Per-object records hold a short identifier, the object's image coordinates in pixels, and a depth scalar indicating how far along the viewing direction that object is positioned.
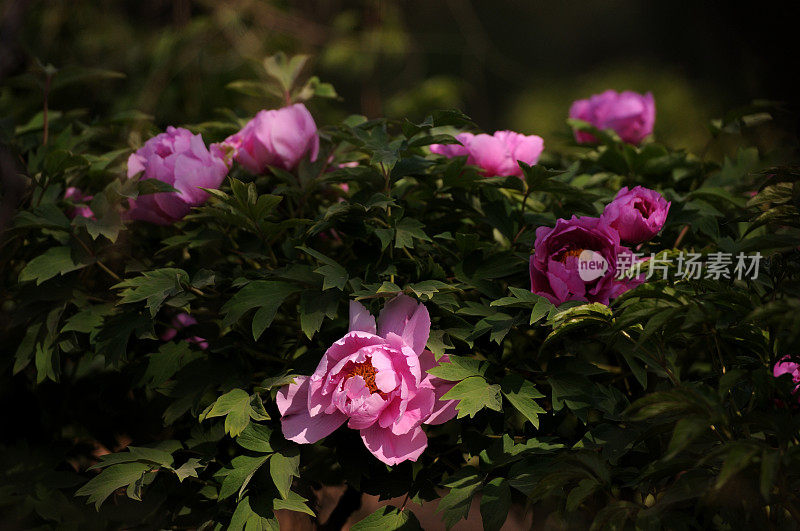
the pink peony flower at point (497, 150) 2.89
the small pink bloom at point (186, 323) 2.82
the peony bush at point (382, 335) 2.64
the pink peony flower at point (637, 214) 2.74
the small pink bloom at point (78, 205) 2.91
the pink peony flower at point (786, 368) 2.74
